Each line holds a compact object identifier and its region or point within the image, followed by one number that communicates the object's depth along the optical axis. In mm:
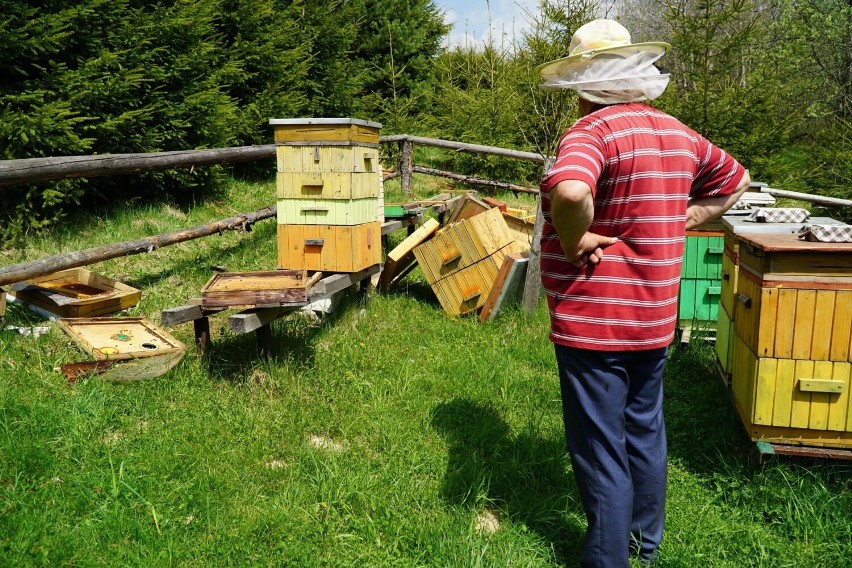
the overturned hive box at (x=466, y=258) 5645
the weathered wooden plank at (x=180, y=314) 3717
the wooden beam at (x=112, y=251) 4422
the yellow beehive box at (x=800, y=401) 2846
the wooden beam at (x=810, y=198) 6787
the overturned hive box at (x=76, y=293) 4441
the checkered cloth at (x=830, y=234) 2834
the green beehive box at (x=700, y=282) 4797
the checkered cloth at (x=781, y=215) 3656
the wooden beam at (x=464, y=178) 11789
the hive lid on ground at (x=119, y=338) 3885
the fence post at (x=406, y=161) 11406
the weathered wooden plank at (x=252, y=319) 3738
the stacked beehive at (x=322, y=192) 4707
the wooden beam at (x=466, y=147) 9906
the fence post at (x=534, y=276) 5375
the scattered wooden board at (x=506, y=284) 5383
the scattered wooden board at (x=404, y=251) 6066
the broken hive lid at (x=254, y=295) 3766
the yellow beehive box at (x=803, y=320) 2803
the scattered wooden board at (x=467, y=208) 6066
